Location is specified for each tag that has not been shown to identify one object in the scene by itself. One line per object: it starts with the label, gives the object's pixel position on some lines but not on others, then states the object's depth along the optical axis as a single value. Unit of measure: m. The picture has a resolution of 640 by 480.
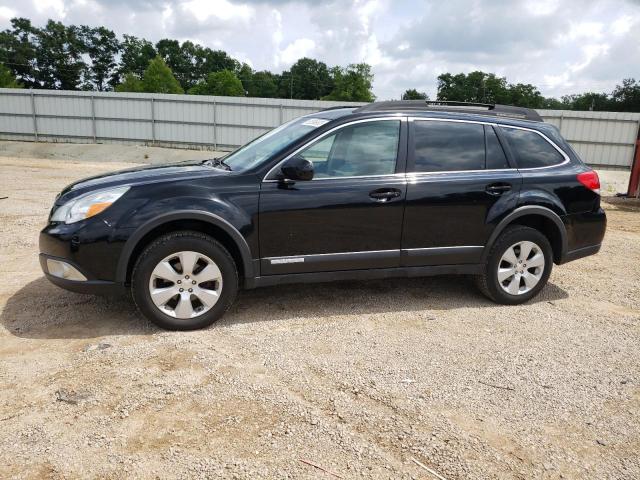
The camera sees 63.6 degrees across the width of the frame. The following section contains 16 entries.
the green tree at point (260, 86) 93.88
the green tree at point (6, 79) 49.41
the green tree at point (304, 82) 98.38
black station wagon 3.89
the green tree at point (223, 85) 65.00
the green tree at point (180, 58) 96.44
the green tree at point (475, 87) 85.81
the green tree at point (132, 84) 50.53
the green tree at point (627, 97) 68.44
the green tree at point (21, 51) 76.00
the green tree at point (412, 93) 93.89
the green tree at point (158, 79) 50.09
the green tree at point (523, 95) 82.56
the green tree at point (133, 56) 89.81
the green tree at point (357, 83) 63.22
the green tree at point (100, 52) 86.81
